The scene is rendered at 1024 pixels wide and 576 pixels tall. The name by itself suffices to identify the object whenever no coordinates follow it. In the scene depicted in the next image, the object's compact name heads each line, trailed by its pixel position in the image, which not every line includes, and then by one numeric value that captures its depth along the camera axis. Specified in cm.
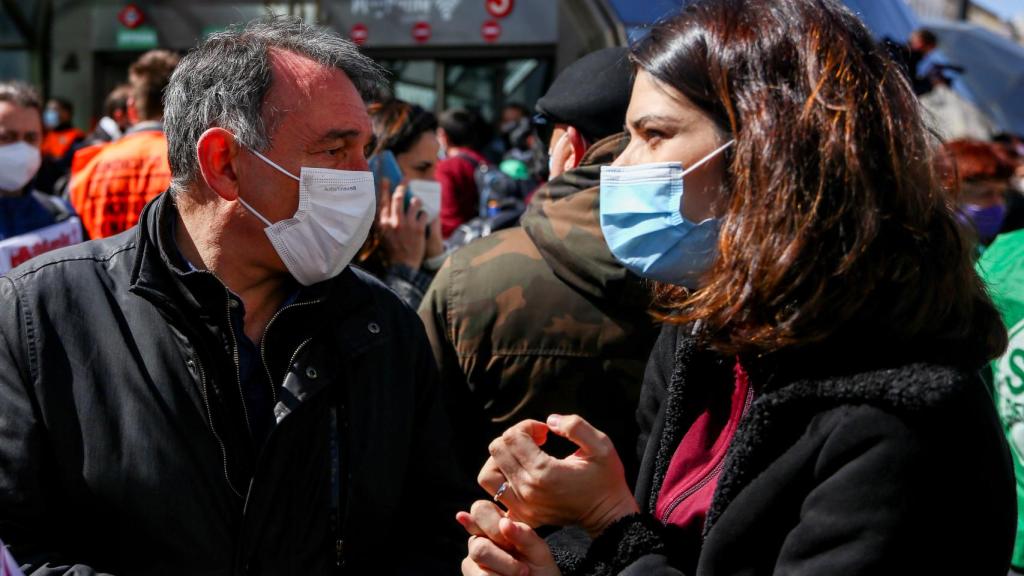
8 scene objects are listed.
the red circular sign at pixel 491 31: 1091
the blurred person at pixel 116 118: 690
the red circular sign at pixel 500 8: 1088
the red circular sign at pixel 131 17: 1180
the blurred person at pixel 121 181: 406
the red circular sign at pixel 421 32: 1112
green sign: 1180
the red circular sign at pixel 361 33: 1121
